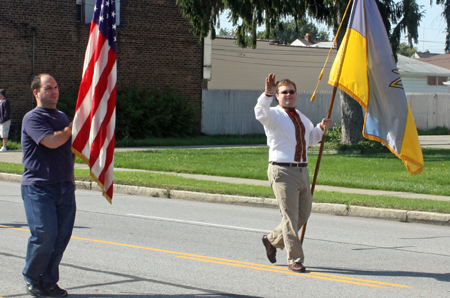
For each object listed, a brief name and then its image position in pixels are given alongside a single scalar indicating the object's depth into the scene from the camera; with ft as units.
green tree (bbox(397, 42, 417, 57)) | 387.12
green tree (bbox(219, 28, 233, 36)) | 299.99
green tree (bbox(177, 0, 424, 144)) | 65.51
